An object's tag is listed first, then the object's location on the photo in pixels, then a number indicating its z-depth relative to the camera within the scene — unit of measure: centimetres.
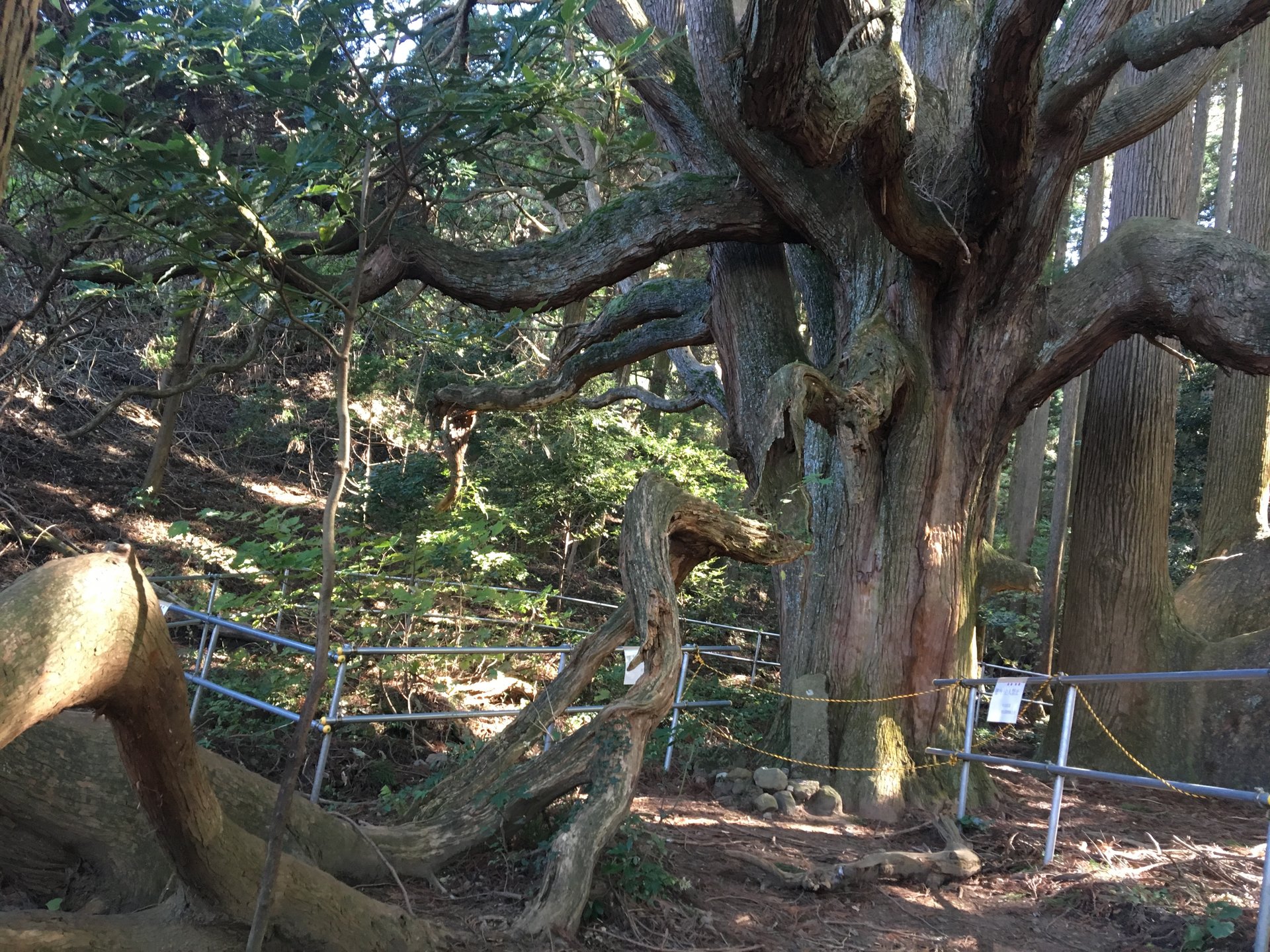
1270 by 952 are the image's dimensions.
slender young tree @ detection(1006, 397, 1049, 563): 1691
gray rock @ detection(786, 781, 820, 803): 664
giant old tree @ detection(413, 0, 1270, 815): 654
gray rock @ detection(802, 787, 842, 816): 662
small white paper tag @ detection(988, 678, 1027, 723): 589
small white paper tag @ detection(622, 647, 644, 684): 493
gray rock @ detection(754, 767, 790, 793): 675
